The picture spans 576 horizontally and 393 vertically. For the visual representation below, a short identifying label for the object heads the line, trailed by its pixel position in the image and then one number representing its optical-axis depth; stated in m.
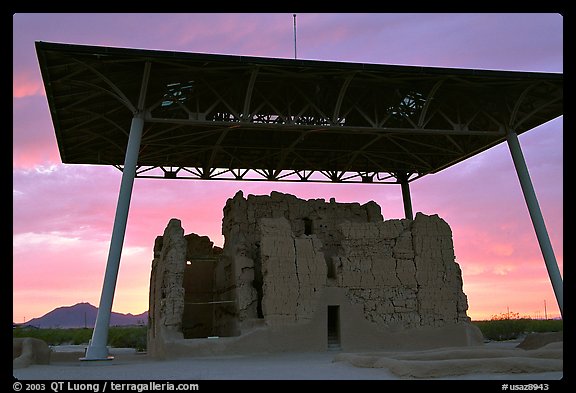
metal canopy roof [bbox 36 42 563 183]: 18.94
